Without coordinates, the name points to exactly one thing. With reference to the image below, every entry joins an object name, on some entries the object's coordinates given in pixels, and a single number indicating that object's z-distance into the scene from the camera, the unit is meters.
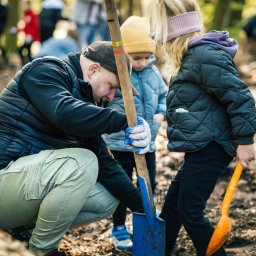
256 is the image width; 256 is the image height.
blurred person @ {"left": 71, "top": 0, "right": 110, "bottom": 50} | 11.32
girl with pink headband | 3.34
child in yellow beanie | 4.34
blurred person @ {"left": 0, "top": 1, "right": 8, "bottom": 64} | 14.53
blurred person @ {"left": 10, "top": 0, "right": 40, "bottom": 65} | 13.12
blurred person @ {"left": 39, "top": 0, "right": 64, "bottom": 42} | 13.12
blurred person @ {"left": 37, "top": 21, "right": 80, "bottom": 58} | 8.80
